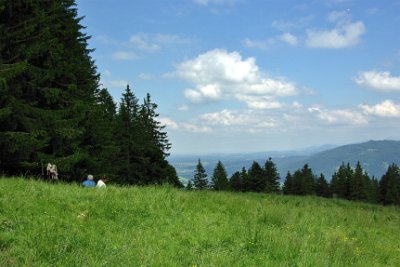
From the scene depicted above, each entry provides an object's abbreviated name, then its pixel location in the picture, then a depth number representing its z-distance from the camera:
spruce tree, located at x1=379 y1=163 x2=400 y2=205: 81.54
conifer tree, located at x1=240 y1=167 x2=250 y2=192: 80.16
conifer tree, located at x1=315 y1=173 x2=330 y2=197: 91.81
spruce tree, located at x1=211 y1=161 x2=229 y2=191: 82.38
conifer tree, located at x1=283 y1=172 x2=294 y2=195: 87.88
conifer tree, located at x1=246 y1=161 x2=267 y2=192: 78.06
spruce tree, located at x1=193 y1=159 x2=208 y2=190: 79.81
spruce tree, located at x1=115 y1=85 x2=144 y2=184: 48.25
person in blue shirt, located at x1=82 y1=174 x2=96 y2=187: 15.43
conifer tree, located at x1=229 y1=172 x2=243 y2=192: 84.41
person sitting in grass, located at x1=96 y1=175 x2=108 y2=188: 14.55
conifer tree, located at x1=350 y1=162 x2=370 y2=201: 83.94
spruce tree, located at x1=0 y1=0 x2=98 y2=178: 17.39
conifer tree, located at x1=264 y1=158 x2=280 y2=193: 78.06
